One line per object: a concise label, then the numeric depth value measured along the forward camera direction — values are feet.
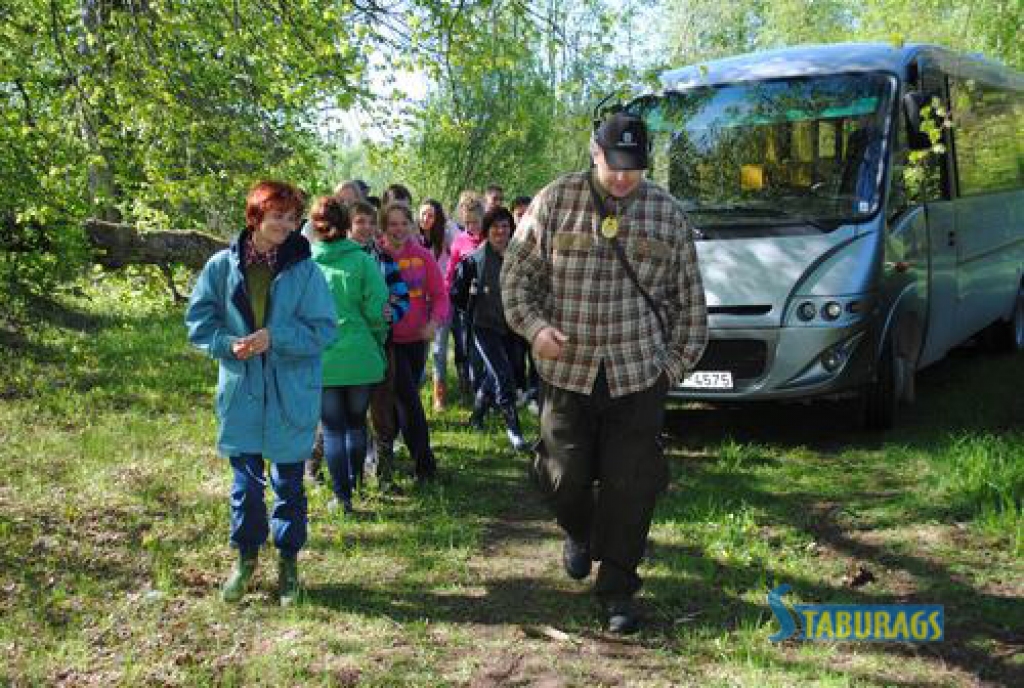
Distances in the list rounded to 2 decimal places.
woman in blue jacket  15.21
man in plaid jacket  14.12
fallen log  40.96
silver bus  24.54
